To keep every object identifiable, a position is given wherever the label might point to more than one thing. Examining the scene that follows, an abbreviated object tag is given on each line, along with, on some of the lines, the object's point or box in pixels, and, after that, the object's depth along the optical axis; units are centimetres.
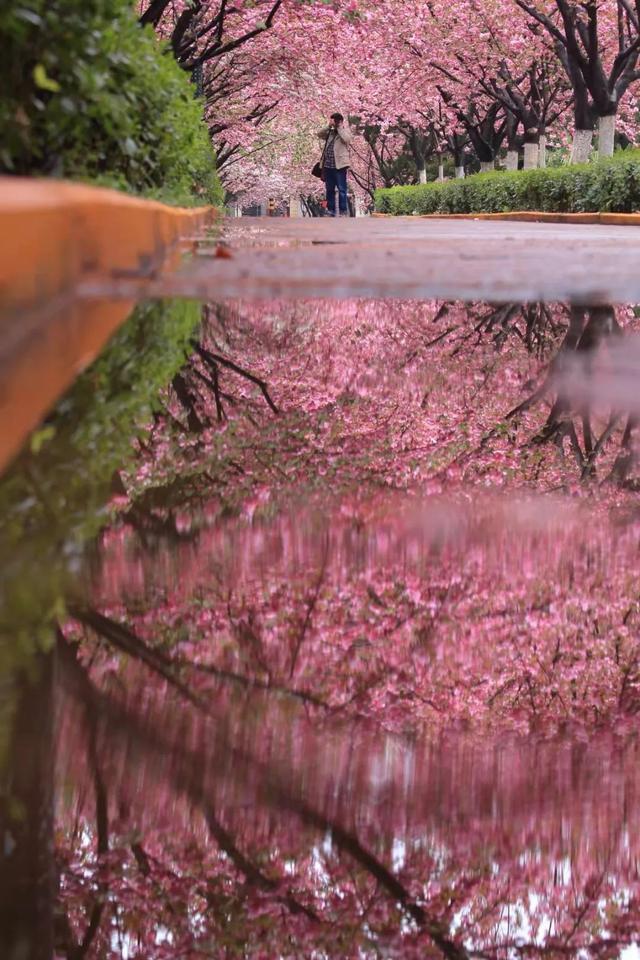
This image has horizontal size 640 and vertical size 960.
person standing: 2923
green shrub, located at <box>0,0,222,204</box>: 649
